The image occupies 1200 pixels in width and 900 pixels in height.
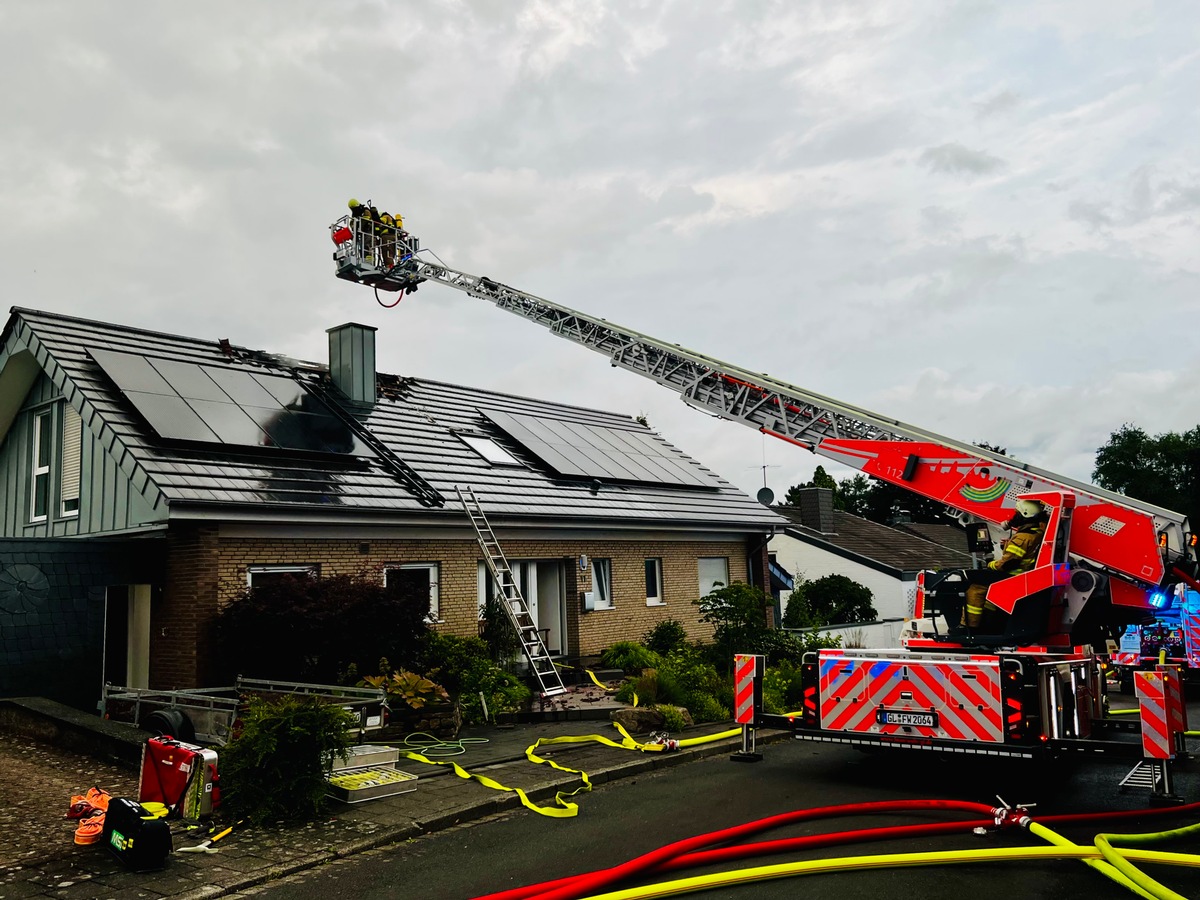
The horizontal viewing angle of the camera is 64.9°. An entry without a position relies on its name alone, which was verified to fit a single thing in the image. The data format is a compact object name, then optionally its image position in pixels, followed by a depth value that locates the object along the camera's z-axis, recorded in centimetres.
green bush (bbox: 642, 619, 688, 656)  1920
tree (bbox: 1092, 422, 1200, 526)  7038
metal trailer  993
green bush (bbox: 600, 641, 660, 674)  1736
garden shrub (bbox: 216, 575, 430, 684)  1210
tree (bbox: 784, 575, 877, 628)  2780
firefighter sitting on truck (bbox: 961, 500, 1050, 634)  1002
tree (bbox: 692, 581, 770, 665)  1612
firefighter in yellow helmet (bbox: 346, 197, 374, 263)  1841
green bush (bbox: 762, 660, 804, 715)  1431
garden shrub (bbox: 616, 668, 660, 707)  1394
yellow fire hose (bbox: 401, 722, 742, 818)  864
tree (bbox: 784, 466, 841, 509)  6358
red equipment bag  804
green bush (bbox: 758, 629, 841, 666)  1723
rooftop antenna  3181
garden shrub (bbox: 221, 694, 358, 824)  812
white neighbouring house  3191
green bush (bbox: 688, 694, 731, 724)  1388
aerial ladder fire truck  881
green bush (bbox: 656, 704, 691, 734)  1277
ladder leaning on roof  1548
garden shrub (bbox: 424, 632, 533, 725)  1348
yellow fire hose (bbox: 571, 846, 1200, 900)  643
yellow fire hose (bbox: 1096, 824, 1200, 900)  587
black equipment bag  686
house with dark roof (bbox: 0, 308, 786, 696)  1281
